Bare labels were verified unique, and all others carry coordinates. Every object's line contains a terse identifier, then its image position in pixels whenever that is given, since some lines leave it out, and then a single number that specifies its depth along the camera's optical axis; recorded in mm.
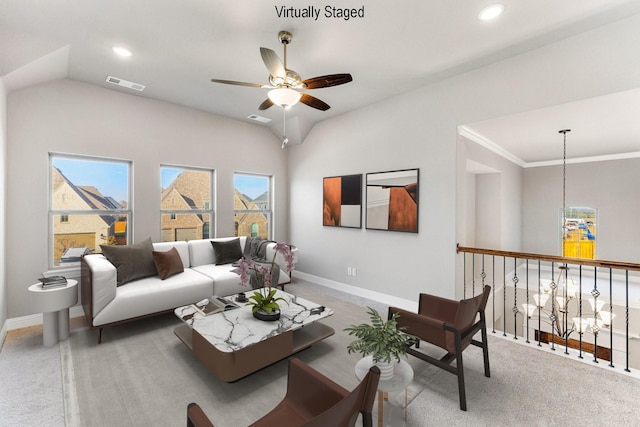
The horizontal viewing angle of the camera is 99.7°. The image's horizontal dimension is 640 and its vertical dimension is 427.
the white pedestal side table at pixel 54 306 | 2635
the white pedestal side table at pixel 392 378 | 1525
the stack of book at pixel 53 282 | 2793
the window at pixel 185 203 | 4430
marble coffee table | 2088
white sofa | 2795
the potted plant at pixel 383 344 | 1529
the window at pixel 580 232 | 5844
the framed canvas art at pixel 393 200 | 3831
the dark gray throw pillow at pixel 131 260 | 3260
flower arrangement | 2498
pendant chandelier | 3061
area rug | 1870
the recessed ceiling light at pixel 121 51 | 2846
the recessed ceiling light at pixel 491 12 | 2189
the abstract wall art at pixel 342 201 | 4562
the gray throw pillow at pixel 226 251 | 4379
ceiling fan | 2273
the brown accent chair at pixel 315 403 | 965
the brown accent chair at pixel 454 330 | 1962
